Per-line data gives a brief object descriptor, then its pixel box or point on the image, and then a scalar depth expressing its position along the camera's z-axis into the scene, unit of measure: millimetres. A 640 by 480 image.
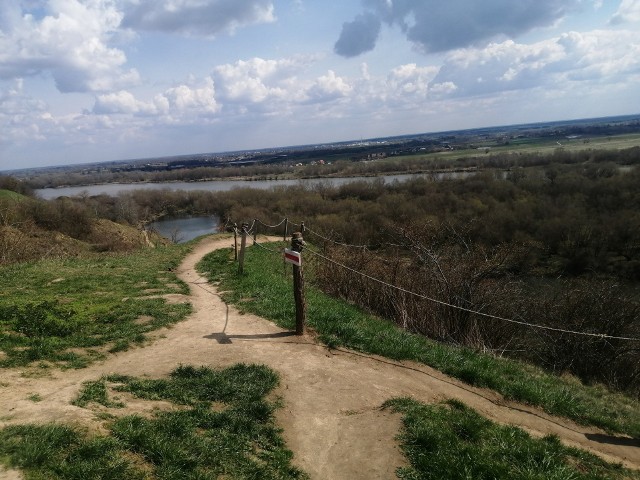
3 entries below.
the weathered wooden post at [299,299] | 7586
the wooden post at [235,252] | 15148
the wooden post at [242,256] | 12336
